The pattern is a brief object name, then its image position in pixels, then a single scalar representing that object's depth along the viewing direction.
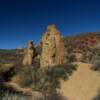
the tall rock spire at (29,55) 13.36
